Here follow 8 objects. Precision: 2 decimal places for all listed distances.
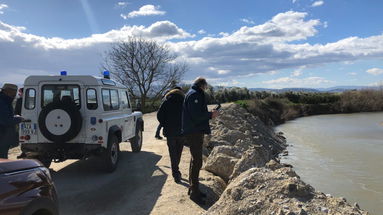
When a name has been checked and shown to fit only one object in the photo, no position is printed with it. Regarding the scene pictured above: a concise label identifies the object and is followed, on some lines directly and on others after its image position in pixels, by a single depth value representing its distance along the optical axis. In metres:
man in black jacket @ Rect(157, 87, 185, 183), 7.36
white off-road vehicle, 7.53
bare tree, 31.42
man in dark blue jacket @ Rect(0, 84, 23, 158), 6.83
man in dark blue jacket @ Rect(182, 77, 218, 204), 5.88
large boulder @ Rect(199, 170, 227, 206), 6.59
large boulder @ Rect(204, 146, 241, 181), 8.24
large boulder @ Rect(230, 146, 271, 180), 7.23
